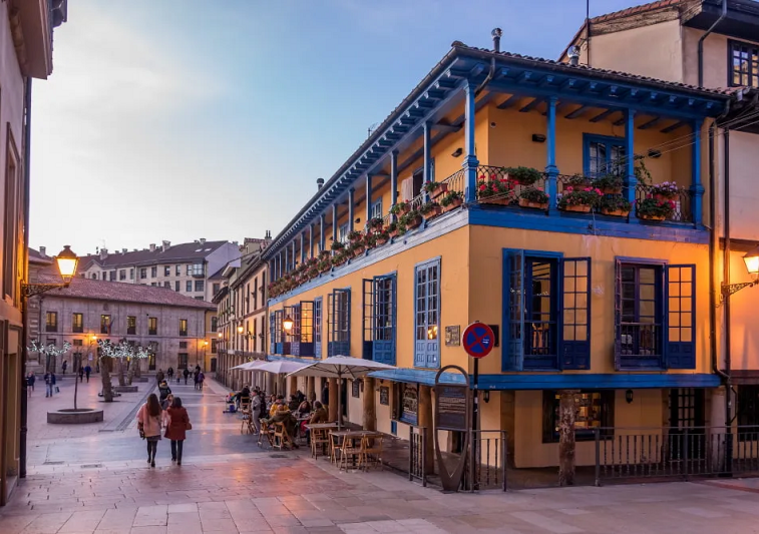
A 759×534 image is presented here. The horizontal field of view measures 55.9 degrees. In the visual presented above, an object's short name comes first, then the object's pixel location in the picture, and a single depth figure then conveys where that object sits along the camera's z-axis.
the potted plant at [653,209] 14.62
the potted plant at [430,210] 14.95
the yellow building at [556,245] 13.55
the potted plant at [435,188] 14.84
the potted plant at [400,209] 17.02
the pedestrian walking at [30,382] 40.88
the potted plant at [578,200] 13.98
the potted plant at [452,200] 13.91
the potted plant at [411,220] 16.11
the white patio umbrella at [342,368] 15.73
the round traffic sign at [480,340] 11.58
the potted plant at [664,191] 14.73
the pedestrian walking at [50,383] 38.19
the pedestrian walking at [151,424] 15.03
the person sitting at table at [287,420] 18.11
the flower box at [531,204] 13.77
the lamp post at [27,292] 13.19
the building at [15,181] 10.57
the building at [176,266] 97.75
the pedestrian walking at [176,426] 15.23
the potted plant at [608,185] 14.31
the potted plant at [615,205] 14.31
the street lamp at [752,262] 13.54
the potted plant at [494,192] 13.52
